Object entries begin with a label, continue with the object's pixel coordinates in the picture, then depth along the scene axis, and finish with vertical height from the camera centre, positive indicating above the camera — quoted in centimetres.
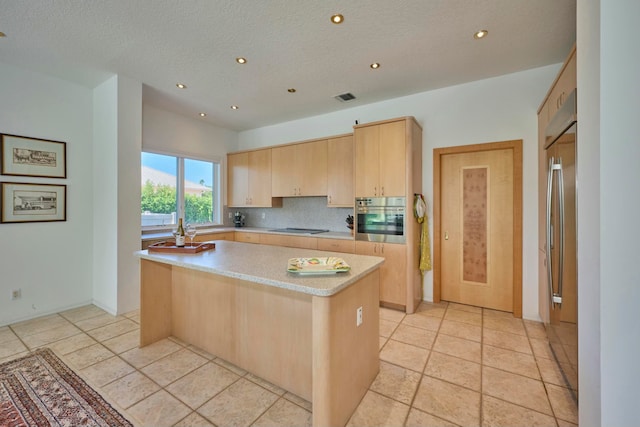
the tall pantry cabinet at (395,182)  325 +39
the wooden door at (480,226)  314 -18
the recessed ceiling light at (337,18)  214 +161
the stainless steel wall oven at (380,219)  333 -9
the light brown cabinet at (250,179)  482 +64
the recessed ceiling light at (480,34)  234 +161
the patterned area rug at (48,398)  162 -127
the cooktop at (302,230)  431 -31
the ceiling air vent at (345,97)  366 +166
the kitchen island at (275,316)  145 -78
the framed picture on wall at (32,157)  289 +66
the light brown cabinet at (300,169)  420 +73
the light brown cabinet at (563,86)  176 +97
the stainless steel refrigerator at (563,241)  168 -21
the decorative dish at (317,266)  159 -34
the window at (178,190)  417 +40
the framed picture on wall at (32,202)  291 +13
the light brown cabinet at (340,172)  392 +62
